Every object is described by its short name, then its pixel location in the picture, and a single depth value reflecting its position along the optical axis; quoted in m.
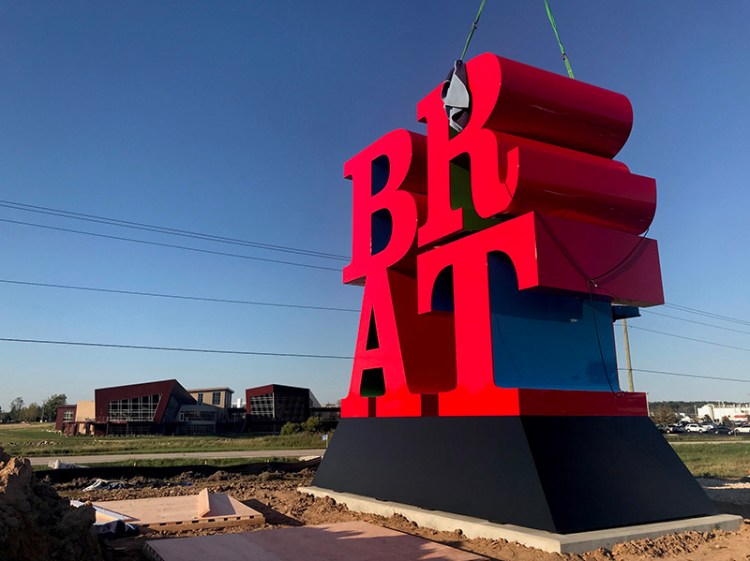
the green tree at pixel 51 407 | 145.12
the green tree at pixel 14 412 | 156.35
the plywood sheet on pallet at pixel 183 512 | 11.47
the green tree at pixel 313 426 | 63.62
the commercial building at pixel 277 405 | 77.56
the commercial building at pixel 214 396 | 94.44
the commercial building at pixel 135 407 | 75.50
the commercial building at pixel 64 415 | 89.94
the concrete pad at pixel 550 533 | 9.07
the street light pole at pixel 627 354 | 35.88
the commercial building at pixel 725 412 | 137.38
